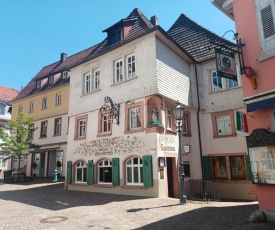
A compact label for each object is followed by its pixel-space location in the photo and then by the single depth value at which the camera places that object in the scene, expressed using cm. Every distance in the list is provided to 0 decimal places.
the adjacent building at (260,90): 727
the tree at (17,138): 2314
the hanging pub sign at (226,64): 848
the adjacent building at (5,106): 3359
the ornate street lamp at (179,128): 1069
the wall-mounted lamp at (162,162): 1271
